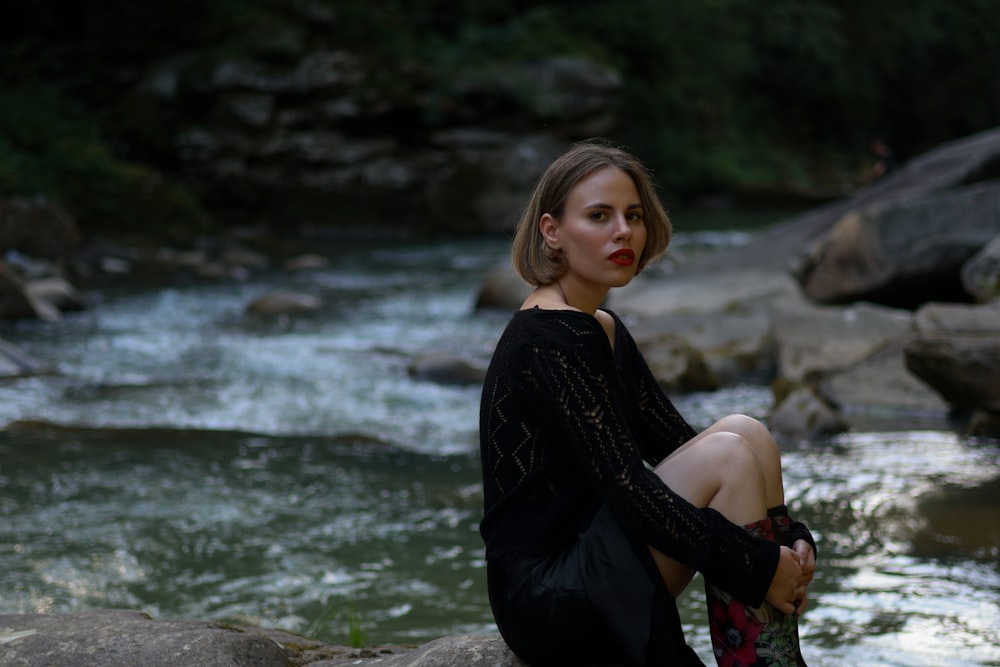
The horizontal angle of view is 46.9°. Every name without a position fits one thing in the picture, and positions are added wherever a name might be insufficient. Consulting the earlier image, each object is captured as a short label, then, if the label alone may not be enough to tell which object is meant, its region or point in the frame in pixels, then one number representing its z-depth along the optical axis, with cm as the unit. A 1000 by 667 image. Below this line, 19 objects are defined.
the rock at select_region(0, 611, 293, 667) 245
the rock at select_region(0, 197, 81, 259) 1222
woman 222
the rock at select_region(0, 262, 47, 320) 923
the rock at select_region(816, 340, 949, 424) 599
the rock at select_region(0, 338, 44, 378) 733
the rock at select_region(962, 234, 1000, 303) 648
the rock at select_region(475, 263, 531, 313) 1000
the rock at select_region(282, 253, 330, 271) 1300
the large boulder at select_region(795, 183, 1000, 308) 754
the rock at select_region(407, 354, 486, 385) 732
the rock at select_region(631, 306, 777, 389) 721
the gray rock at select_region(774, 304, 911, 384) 677
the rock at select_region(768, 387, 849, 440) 566
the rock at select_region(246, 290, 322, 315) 998
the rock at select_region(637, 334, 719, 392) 681
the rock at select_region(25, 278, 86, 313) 984
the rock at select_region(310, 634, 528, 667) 237
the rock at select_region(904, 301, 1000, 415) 510
